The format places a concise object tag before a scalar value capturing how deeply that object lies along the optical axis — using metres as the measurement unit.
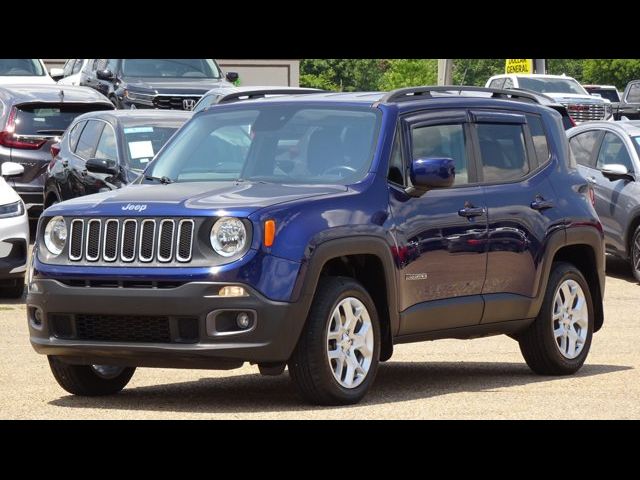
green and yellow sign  50.86
